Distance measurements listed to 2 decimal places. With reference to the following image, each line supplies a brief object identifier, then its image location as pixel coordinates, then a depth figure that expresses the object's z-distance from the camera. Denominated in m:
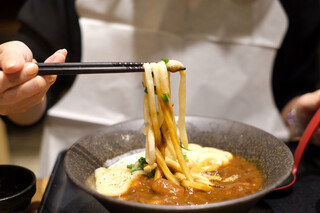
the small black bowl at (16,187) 0.48
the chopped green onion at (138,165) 0.52
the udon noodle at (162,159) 0.49
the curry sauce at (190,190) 0.46
